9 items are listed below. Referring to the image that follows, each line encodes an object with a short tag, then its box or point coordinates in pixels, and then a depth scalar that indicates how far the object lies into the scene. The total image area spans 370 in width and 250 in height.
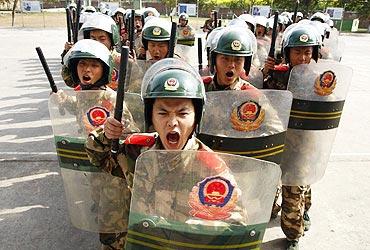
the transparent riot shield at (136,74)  3.71
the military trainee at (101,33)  4.48
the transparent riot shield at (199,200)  1.57
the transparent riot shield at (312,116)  3.22
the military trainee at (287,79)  3.36
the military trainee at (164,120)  1.87
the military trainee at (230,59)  3.16
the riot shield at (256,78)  4.02
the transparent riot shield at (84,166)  2.62
